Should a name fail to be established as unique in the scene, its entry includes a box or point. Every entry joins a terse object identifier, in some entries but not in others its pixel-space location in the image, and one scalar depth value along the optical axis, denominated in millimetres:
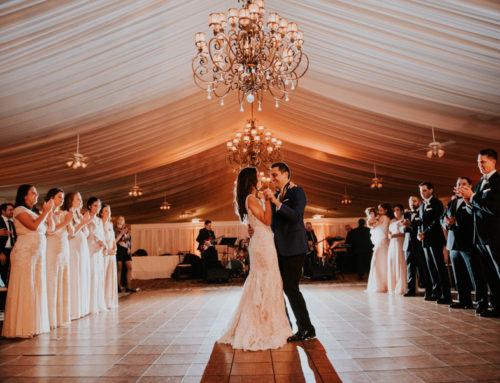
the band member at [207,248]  10258
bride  2949
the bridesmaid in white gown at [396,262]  6238
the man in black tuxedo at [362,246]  9739
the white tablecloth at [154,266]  12375
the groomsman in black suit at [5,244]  5634
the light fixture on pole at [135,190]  10500
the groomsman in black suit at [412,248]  5758
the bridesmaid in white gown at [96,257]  5077
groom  3162
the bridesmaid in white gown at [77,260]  4602
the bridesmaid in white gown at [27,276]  3498
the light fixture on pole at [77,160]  6777
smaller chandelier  7820
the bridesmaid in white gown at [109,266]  5574
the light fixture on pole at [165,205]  13227
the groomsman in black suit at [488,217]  3619
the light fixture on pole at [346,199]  13709
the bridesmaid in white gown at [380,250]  6691
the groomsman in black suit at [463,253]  4113
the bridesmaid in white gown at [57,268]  4043
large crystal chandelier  4316
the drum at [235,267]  10719
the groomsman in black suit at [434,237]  5047
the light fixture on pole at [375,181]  10243
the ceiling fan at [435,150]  6805
